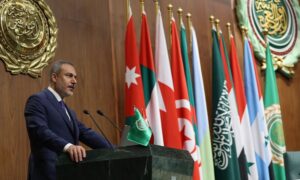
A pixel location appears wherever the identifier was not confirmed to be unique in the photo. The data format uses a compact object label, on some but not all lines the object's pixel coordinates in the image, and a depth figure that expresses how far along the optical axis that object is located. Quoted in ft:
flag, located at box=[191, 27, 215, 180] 26.98
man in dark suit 15.92
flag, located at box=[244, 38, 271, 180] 29.59
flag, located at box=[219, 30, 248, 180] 28.24
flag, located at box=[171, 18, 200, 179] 26.05
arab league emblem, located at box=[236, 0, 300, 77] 34.81
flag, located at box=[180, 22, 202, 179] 27.02
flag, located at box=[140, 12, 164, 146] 25.35
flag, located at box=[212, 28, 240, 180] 27.53
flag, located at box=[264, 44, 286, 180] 30.57
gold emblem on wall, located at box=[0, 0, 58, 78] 22.19
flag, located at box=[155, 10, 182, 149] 25.68
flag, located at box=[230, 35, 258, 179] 28.81
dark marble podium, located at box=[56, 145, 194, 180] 14.04
